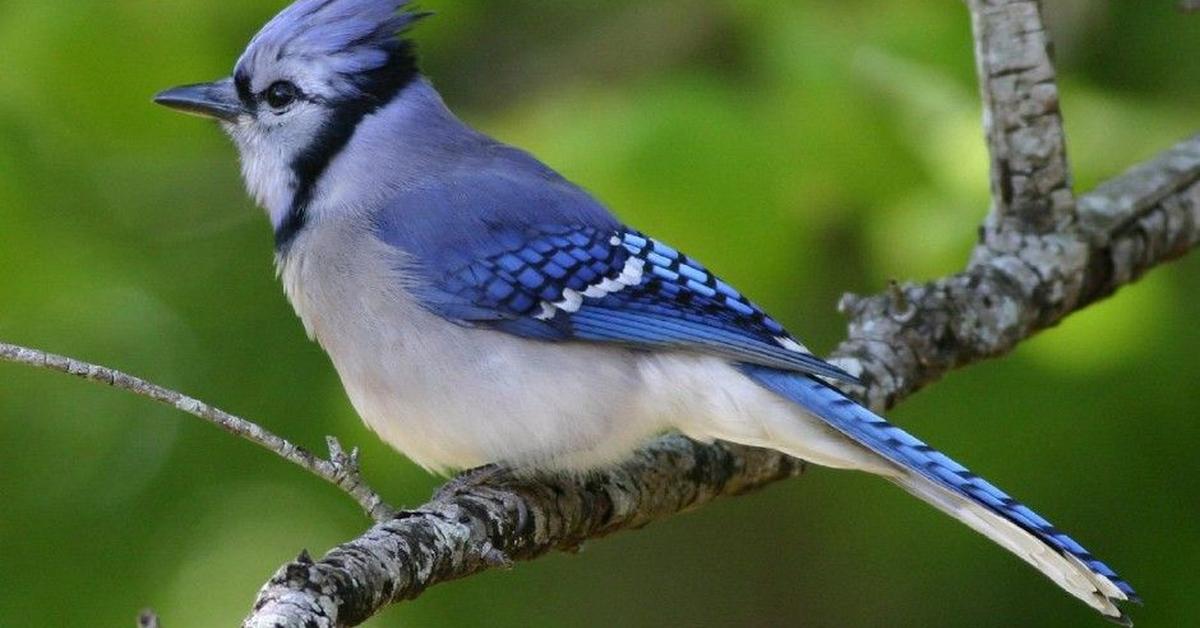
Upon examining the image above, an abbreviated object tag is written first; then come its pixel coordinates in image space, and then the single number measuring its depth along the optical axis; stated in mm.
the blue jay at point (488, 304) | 5250
